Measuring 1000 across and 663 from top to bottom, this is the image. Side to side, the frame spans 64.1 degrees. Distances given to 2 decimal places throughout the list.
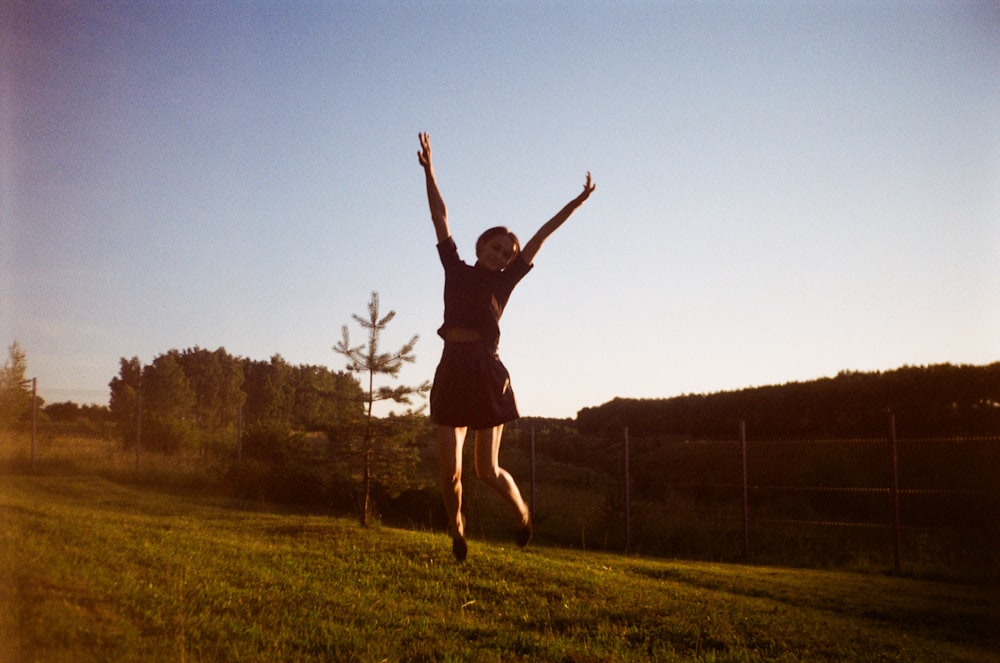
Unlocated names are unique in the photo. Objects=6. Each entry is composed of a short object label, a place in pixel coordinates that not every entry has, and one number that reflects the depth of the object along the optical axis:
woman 3.75
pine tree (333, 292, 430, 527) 13.84
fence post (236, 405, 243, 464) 23.67
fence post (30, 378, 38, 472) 18.81
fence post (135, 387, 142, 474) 23.03
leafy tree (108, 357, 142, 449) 25.67
